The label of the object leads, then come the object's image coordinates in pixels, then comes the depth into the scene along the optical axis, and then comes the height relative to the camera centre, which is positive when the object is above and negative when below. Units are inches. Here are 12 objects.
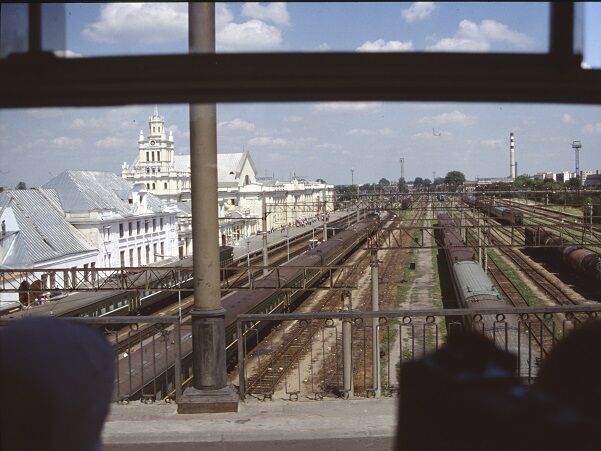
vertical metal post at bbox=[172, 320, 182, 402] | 207.4 -55.5
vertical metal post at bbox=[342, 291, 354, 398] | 310.0 -89.8
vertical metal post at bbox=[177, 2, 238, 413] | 195.2 -34.0
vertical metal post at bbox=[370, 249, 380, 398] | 370.1 -76.9
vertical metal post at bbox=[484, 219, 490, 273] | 906.3 -99.5
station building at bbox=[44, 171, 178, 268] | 1015.6 -43.2
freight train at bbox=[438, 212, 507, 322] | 585.6 -97.9
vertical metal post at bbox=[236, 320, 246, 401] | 209.6 -57.9
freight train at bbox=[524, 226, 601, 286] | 852.0 -105.3
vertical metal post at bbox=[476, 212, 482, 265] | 878.6 -93.7
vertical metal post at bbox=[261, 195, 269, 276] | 811.4 -65.1
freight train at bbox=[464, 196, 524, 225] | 1167.1 -48.8
